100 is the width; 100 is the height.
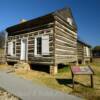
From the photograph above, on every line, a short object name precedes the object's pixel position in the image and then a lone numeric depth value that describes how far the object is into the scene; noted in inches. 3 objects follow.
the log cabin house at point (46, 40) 307.4
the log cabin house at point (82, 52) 537.3
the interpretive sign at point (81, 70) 179.3
